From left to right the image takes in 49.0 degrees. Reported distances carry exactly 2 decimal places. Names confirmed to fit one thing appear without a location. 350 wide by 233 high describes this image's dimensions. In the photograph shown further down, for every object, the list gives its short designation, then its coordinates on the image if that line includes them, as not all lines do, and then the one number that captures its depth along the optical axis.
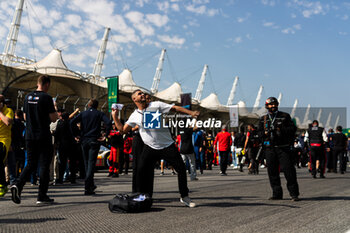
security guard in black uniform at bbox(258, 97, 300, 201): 6.16
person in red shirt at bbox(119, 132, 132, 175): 13.88
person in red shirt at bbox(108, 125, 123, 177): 12.31
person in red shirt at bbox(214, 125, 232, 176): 13.88
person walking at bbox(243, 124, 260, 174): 14.37
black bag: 4.79
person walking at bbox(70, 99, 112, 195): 7.00
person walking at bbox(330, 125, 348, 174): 15.02
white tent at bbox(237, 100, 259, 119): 96.00
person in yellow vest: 6.14
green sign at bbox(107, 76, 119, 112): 26.31
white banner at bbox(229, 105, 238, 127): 41.35
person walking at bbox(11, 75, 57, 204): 5.51
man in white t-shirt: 5.15
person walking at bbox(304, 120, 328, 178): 12.45
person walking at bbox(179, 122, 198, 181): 11.40
